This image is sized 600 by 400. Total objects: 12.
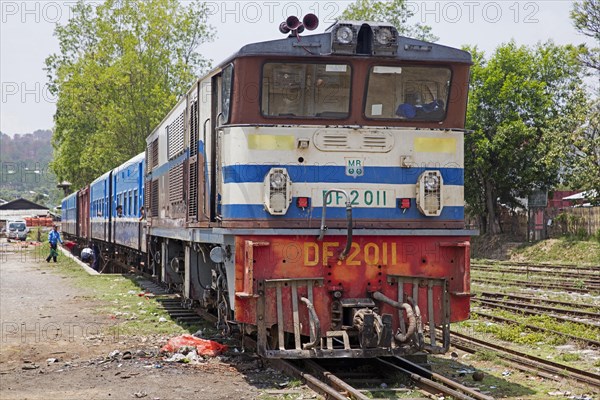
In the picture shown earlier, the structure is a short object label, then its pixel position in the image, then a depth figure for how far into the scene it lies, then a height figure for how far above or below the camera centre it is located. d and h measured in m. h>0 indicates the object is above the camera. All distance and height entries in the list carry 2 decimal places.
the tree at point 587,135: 32.16 +3.56
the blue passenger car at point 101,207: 26.69 +0.50
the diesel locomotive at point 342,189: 8.51 +0.35
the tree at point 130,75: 38.25 +7.24
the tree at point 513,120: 37.53 +4.87
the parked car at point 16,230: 65.38 -0.74
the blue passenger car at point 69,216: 42.22 +0.29
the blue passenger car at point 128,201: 19.02 +0.54
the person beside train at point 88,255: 32.06 -1.39
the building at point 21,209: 104.27 +1.72
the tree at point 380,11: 43.88 +11.70
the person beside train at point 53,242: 31.30 -0.83
